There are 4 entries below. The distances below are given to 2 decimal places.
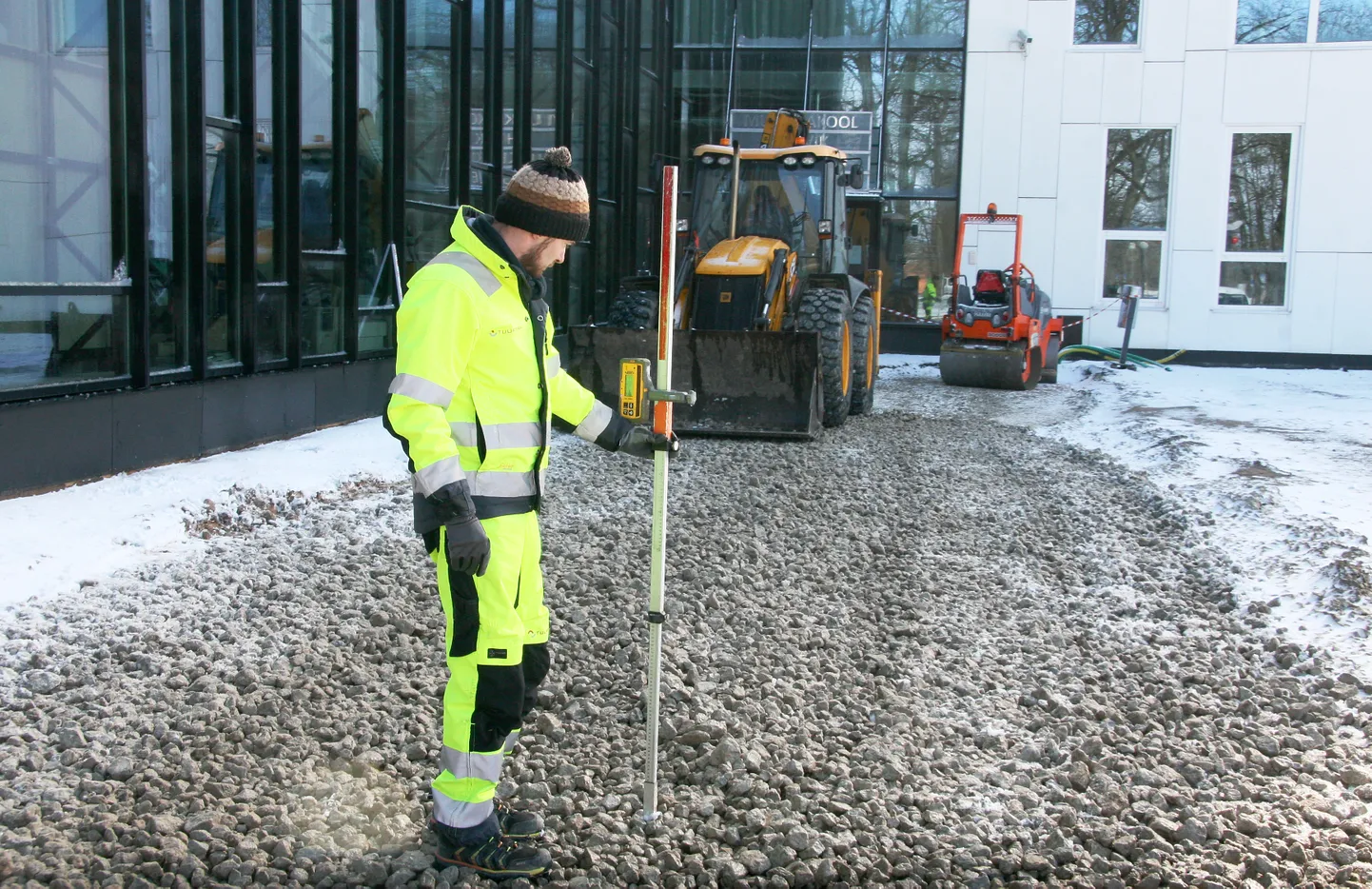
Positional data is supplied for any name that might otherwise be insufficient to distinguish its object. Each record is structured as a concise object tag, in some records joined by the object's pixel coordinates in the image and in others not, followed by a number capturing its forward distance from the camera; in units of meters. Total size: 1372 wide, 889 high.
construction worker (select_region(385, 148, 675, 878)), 3.00
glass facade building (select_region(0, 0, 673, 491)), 7.34
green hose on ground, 19.12
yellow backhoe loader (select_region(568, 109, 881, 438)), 10.42
